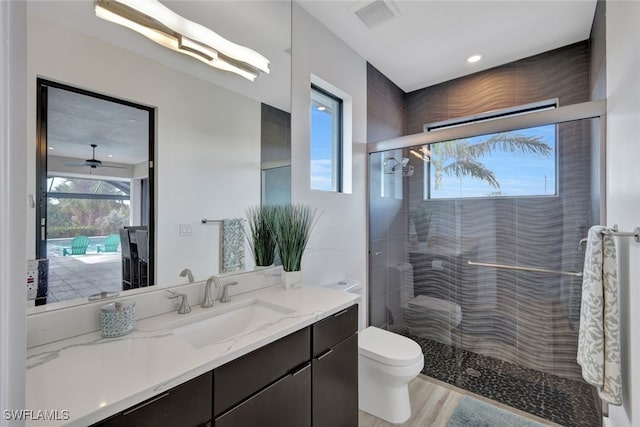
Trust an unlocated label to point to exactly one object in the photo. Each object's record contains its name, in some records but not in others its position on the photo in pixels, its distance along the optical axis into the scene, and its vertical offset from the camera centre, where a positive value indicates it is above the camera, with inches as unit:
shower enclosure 77.3 -12.3
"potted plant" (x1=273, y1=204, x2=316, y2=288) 68.8 -7.0
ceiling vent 76.1 +55.8
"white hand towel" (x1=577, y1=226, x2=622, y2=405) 47.4 -18.6
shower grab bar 80.0 -17.2
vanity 28.8 -19.1
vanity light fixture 46.6 +34.4
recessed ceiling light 100.6 +55.2
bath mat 69.9 -51.8
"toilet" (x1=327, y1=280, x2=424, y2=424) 68.4 -40.4
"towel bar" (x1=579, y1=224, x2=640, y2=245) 40.0 -3.2
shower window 83.0 +15.2
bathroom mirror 41.9 +21.7
